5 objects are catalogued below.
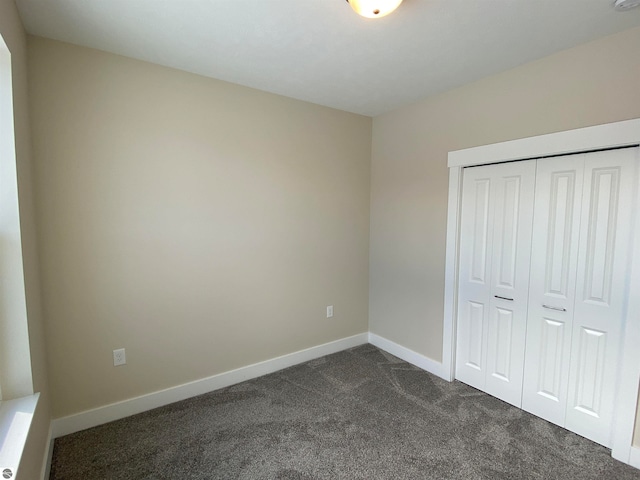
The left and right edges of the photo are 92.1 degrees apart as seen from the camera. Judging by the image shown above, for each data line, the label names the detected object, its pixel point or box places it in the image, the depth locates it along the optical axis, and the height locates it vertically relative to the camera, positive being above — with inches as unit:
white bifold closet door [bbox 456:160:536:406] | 93.4 -19.2
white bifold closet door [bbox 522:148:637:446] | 76.4 -19.0
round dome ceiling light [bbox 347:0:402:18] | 57.2 +39.4
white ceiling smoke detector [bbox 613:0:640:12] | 60.7 +42.4
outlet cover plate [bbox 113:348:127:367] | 88.1 -40.6
